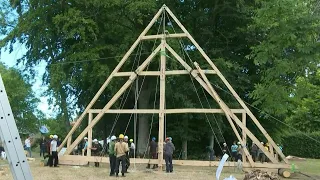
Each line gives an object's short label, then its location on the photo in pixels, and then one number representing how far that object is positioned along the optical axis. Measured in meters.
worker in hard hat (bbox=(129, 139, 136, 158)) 20.23
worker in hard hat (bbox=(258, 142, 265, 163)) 21.98
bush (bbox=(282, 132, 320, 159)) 33.59
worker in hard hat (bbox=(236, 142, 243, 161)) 18.52
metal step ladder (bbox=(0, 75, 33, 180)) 2.57
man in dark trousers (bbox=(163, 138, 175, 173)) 16.30
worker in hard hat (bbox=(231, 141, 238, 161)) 21.11
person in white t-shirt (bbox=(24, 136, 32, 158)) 24.51
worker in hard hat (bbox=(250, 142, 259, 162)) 21.69
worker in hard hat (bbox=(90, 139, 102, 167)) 18.66
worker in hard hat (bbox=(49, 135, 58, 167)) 17.47
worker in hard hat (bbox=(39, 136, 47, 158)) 27.25
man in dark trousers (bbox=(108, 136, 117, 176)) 15.52
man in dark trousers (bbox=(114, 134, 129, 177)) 15.17
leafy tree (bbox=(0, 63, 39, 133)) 42.97
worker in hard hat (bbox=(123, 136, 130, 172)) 16.08
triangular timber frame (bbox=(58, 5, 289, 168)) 16.41
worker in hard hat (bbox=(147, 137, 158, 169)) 19.16
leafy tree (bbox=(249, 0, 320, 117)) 13.09
